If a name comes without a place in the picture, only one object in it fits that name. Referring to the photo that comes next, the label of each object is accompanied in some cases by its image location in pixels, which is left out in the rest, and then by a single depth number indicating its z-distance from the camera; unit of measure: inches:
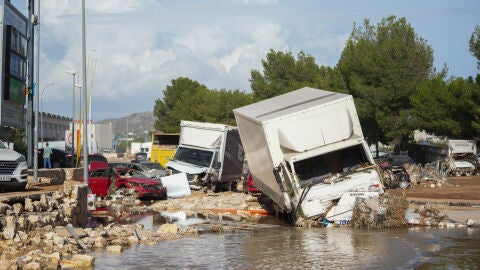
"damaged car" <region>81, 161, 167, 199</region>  1147.9
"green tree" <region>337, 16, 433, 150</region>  2357.3
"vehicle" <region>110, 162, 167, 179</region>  1330.0
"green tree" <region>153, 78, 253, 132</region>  3238.2
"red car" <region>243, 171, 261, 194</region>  1192.2
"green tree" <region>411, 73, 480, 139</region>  2001.7
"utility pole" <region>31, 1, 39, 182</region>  1128.2
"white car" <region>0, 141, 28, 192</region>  774.5
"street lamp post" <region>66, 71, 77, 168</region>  1919.3
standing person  1829.5
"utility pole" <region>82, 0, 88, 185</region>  949.2
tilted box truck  751.7
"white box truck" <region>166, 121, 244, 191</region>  1301.7
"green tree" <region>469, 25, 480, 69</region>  2014.0
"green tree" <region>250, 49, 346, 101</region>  2801.2
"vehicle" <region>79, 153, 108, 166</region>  1824.8
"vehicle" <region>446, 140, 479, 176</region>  1801.2
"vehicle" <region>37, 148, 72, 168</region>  2090.3
